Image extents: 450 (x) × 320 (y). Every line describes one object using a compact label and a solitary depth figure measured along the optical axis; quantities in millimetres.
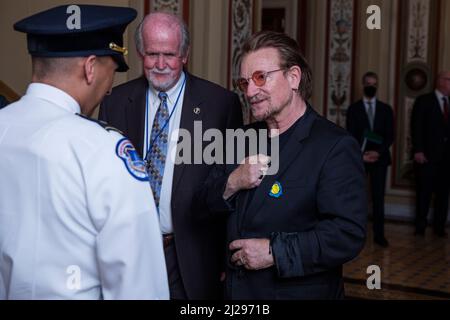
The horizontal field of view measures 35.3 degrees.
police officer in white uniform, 1506
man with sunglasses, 2000
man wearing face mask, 6508
